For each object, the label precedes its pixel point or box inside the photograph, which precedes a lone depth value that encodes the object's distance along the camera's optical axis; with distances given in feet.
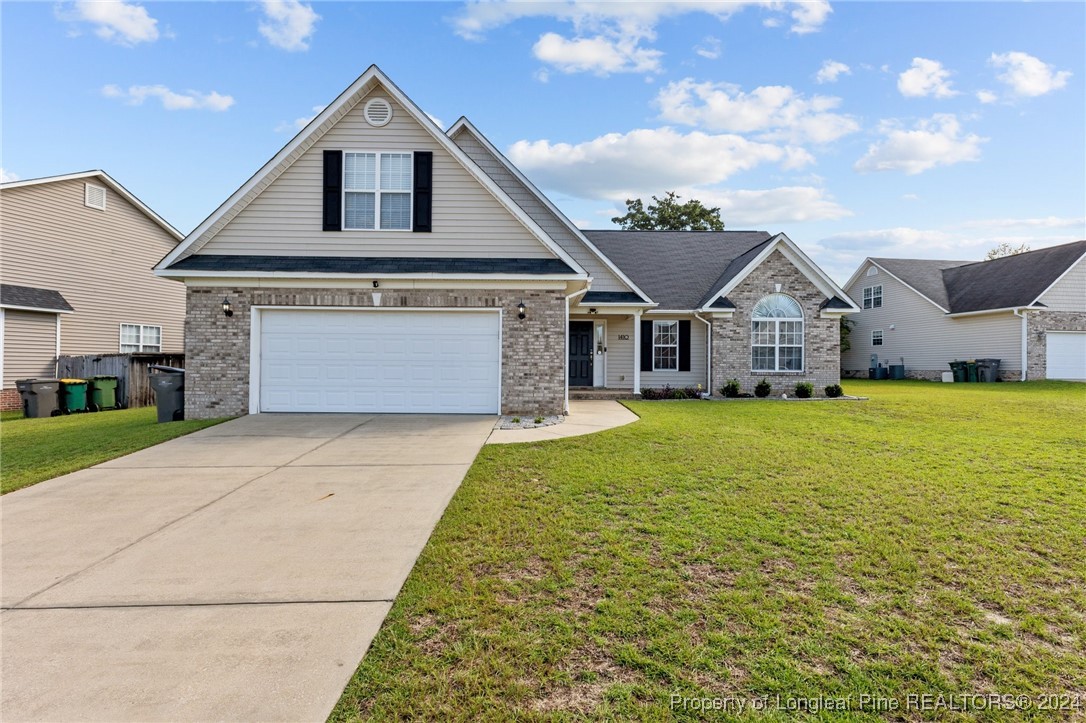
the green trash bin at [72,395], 48.49
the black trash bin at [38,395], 46.09
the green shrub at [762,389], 54.19
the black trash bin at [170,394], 36.14
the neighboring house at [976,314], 74.43
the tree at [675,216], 133.69
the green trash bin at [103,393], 50.03
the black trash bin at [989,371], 76.33
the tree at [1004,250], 177.58
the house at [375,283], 36.01
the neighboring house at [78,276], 52.03
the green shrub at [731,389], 53.52
